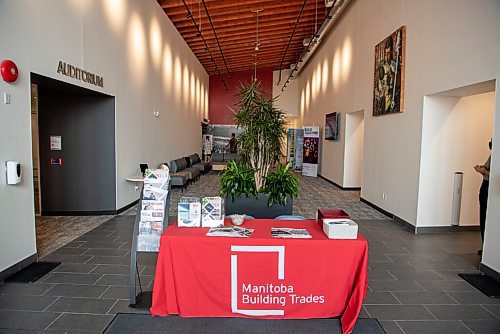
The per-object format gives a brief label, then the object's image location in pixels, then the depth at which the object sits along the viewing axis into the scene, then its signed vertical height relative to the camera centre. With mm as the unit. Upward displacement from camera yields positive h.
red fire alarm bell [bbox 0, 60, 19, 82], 3621 +723
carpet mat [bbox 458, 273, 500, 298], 3574 -1523
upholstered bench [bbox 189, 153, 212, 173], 13614 -966
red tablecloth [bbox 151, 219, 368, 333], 2652 -1063
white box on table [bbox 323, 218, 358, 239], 2689 -689
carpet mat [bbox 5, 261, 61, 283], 3676 -1539
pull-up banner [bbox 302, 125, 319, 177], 14031 -289
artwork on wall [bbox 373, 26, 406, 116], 6426 +1436
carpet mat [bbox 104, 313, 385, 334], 2721 -1513
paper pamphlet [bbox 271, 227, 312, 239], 2743 -752
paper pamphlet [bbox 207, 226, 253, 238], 2725 -747
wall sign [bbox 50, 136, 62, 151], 6609 -98
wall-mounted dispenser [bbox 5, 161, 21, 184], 3729 -380
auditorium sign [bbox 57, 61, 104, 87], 4886 +1023
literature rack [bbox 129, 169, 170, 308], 2967 -649
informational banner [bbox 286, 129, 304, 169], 16562 -208
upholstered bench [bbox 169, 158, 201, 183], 10523 -962
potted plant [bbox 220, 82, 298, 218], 5109 -395
